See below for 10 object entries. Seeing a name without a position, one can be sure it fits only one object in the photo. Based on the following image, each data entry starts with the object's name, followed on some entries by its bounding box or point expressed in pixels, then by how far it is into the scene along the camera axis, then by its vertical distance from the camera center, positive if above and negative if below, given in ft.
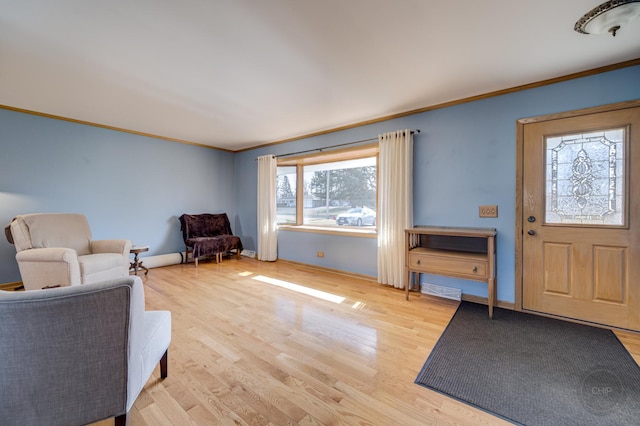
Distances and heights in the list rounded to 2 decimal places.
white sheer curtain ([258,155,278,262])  16.61 +0.07
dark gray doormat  4.66 -3.67
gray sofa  3.06 -1.78
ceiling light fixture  5.20 +4.11
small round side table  12.93 -2.66
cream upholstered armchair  8.89 -1.50
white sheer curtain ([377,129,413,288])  11.13 +0.37
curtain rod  12.44 +3.51
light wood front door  7.52 -0.28
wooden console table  8.52 -1.62
